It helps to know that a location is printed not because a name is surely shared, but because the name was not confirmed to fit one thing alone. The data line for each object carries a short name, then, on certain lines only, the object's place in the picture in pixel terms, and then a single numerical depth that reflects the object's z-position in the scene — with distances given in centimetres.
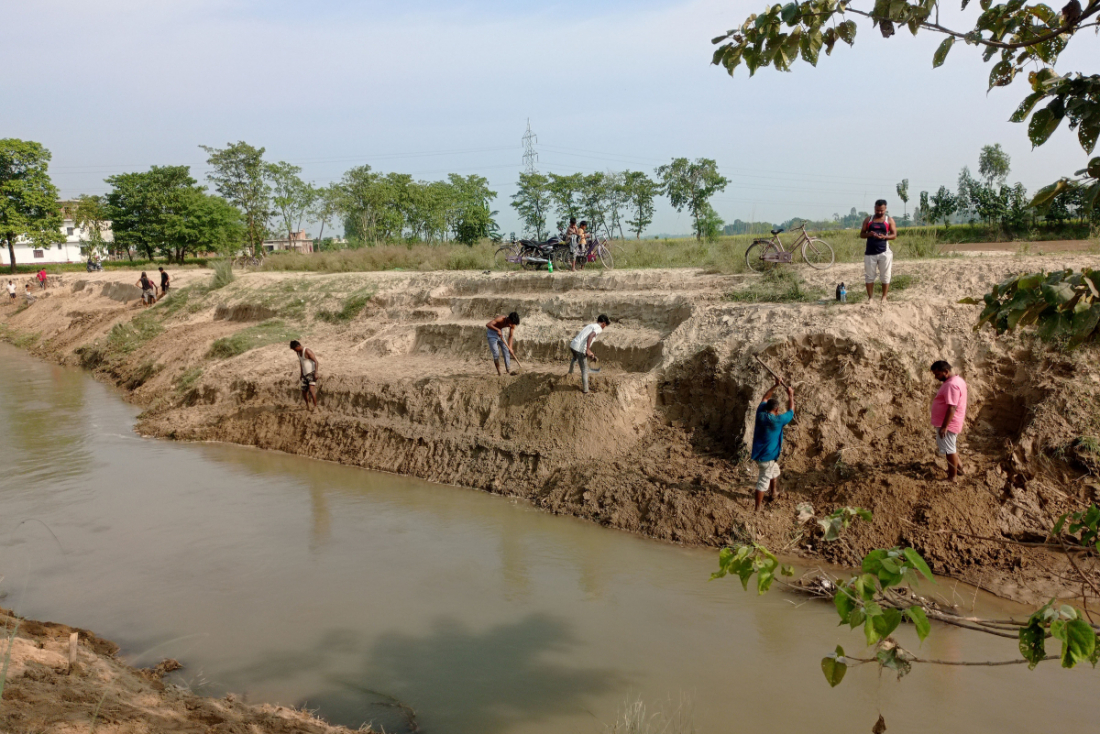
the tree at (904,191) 3634
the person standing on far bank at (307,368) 1196
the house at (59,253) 6125
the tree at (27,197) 4200
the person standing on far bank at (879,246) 921
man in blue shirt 740
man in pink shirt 707
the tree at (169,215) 3975
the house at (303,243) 4817
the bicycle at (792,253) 1230
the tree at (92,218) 4603
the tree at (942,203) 3231
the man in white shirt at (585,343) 987
